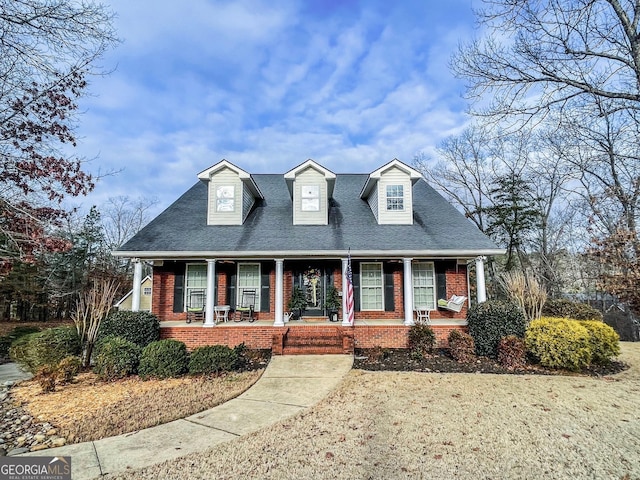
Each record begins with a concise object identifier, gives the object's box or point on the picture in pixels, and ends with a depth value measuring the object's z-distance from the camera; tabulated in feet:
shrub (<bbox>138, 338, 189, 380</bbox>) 24.23
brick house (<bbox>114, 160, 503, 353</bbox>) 34.53
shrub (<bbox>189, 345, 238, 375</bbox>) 24.56
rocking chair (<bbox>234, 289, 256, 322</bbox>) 37.71
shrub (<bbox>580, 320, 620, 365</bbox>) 27.50
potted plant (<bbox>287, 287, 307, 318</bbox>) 38.59
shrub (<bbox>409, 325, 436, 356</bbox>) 30.60
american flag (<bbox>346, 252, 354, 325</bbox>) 32.76
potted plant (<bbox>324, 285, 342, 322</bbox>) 37.83
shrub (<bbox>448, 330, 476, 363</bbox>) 28.94
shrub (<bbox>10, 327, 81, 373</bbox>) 25.09
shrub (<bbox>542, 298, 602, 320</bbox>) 35.65
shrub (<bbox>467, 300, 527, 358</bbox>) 29.78
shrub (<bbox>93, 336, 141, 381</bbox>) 24.21
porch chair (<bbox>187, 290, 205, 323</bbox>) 37.81
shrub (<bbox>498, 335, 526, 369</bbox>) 27.45
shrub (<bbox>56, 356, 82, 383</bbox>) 22.90
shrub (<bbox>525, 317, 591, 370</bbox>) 26.40
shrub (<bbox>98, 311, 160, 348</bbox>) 29.50
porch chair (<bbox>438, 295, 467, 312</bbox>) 36.27
